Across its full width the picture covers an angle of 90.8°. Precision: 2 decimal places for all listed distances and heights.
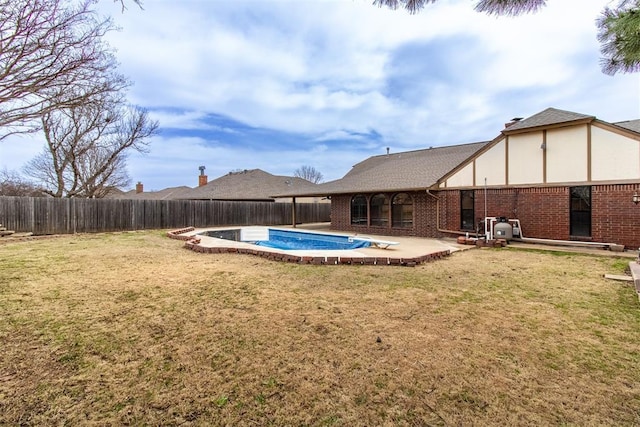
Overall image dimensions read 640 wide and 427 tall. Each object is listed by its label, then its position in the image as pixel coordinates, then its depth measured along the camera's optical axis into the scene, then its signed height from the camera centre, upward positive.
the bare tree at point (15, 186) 25.86 +2.41
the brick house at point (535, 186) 9.18 +0.76
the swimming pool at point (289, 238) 12.38 -1.32
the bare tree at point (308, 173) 60.62 +7.20
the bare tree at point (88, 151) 21.16 +4.70
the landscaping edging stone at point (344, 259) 7.21 -1.16
